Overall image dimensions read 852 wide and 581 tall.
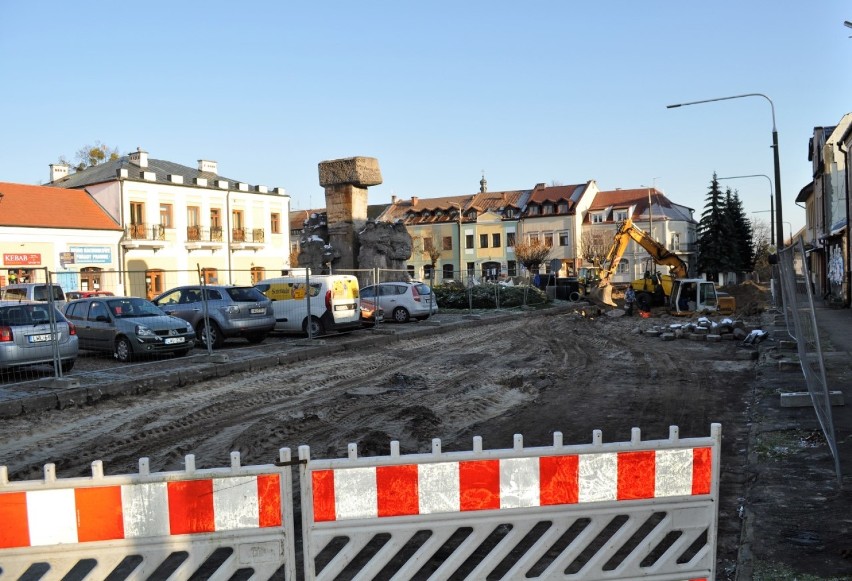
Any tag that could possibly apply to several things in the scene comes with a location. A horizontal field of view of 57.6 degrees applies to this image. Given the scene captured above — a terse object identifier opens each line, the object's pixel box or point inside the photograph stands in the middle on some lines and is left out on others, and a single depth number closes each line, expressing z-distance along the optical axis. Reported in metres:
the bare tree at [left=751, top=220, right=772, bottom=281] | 86.12
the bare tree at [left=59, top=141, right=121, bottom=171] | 61.94
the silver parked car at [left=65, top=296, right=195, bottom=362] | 16.44
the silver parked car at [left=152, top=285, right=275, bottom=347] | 18.77
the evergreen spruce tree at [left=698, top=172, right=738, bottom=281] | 71.56
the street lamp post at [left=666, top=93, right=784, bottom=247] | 23.62
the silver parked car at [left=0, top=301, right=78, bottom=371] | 13.49
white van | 20.56
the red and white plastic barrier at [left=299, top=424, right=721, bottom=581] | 3.27
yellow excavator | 32.31
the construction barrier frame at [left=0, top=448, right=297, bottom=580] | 3.11
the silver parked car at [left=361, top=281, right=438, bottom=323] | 27.08
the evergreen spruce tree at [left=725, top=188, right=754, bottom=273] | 75.88
